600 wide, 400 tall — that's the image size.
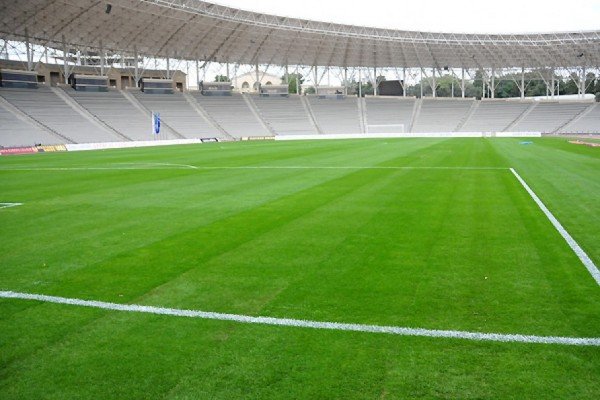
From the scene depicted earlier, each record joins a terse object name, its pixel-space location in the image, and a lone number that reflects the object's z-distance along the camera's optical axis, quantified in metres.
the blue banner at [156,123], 50.06
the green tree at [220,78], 126.49
